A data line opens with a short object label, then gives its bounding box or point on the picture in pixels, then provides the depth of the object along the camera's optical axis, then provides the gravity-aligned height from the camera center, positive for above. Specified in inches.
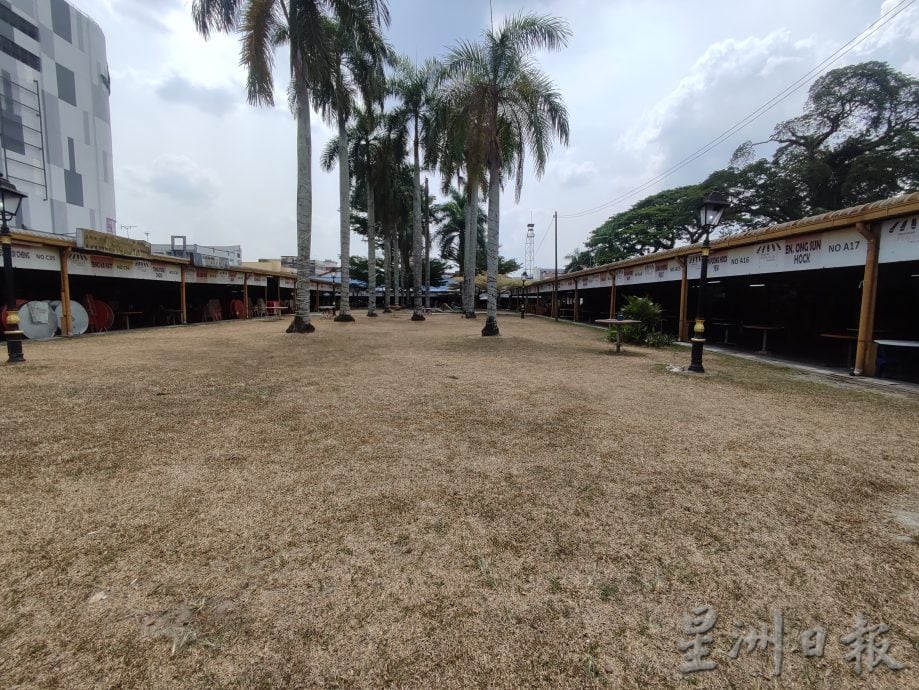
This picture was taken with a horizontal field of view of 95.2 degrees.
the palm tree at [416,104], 839.1 +409.1
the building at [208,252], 731.0 +184.9
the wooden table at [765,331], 396.8 -24.2
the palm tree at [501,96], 485.1 +246.7
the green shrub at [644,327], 442.6 -21.9
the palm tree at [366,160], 915.4 +324.3
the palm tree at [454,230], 1544.0 +281.5
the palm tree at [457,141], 490.6 +201.1
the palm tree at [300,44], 473.7 +300.1
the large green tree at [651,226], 1409.9 +298.7
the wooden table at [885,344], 261.3 -22.7
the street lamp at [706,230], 282.3 +51.7
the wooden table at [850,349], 312.9 -31.2
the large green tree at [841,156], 876.6 +353.7
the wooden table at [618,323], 382.6 -15.5
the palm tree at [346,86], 568.4 +334.4
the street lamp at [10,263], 286.5 +24.9
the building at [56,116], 1448.1 +706.3
